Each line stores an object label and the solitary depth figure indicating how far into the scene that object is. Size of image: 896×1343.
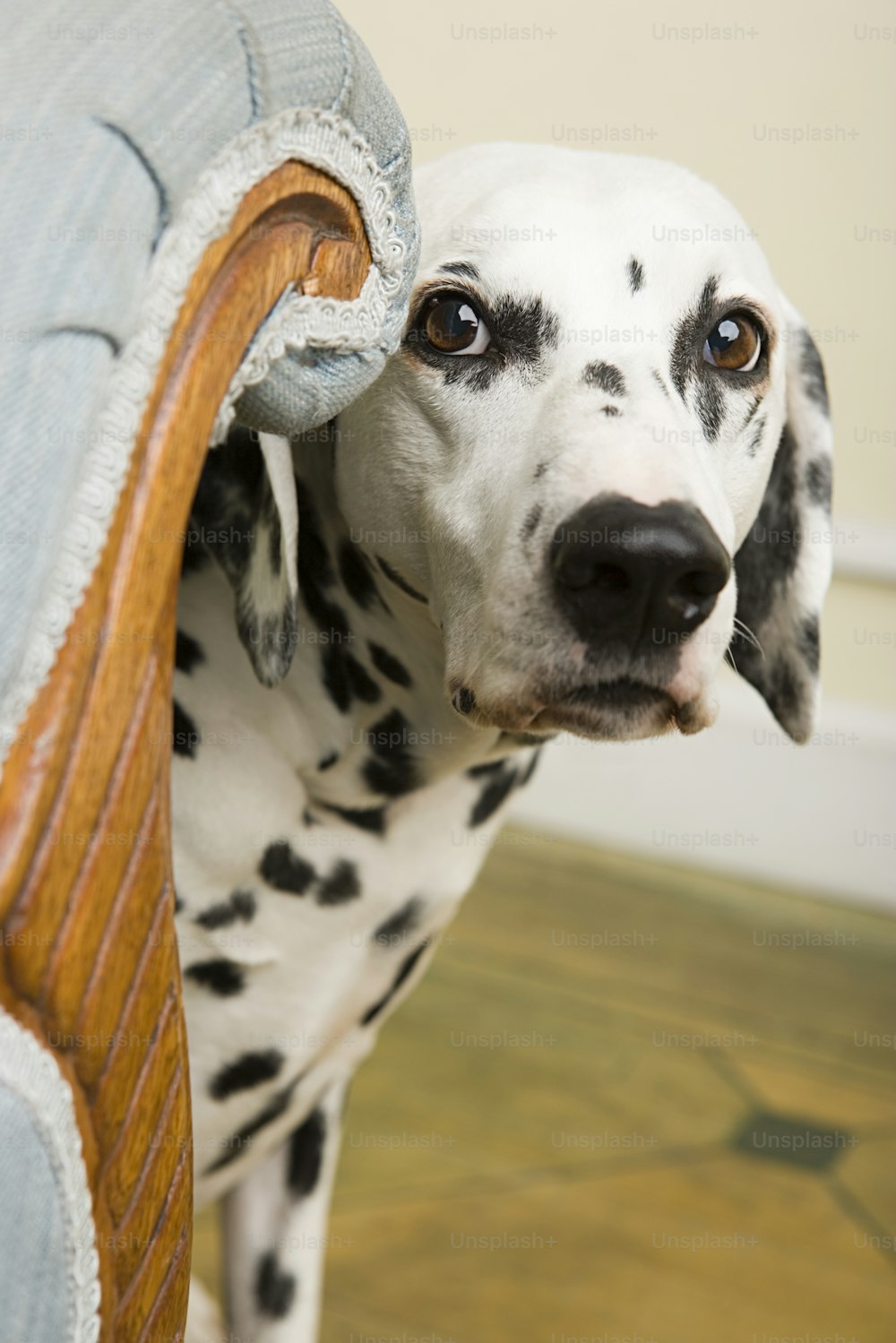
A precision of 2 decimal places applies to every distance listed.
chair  0.56
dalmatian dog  0.73
